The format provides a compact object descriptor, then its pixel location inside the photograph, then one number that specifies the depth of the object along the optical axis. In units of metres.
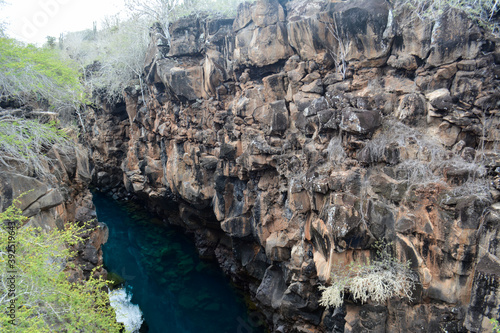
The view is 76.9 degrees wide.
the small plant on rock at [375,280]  7.27
